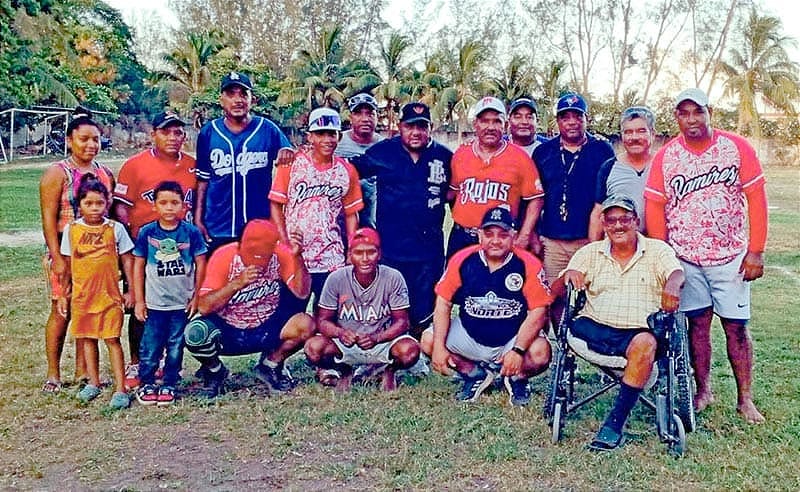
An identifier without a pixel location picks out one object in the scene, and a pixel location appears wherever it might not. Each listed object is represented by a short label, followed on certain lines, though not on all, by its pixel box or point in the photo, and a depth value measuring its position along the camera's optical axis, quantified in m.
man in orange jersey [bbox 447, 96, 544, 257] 5.47
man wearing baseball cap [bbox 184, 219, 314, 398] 5.29
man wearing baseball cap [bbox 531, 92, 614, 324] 5.38
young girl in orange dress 5.25
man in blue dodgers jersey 5.55
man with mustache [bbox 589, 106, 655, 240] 5.02
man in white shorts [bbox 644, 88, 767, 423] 4.76
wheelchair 4.43
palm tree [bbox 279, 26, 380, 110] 40.97
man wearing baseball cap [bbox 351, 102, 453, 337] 5.65
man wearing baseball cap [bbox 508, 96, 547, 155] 5.89
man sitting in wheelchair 4.46
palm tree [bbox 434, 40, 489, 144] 39.09
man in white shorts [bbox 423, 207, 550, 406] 5.15
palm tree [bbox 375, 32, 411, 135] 39.72
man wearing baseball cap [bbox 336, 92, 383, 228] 5.97
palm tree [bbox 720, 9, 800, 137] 39.25
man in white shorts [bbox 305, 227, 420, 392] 5.43
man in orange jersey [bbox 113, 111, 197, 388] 5.49
